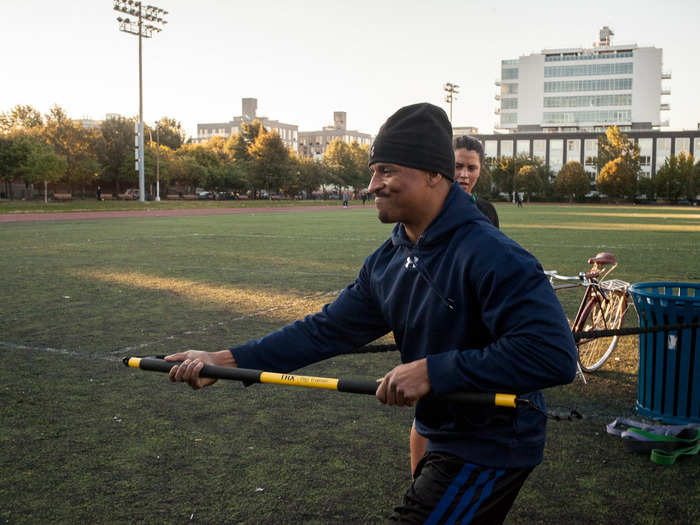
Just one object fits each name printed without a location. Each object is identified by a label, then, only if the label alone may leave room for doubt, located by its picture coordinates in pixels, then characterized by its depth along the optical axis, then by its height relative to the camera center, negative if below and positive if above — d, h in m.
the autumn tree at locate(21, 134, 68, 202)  56.72 +3.58
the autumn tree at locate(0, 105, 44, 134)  90.69 +12.66
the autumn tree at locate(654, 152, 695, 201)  86.56 +3.87
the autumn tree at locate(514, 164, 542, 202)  90.38 +3.68
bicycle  6.17 -0.94
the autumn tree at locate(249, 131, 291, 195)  79.81 +5.28
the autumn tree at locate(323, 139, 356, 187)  104.94 +7.06
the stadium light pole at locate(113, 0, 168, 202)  52.28 +15.70
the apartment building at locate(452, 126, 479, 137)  119.85 +14.46
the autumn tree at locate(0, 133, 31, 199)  53.75 +4.03
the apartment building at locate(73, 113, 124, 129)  169.80 +21.67
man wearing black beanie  1.95 -0.38
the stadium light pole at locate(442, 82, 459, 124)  82.31 +14.56
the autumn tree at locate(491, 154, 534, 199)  95.69 +5.28
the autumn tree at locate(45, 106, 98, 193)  69.88 +6.21
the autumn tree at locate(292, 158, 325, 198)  97.47 +4.80
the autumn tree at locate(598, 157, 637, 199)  85.56 +3.78
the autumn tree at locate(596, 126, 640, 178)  88.25 +7.77
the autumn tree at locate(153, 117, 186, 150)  108.62 +11.63
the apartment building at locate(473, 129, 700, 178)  108.19 +10.57
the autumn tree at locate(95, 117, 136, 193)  77.62 +6.47
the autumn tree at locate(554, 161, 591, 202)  88.25 +3.47
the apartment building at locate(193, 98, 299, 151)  196.75 +25.08
